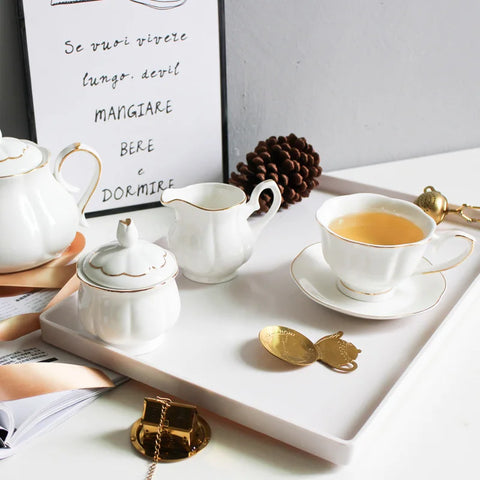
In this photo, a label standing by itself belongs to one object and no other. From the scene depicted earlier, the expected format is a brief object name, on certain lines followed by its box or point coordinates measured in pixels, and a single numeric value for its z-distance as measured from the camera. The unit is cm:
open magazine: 60
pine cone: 99
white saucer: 75
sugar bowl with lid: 65
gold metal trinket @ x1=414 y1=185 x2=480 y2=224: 97
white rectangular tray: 61
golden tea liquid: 80
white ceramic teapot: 78
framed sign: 90
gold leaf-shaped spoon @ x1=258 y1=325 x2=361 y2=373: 68
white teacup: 73
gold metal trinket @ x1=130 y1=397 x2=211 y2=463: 59
